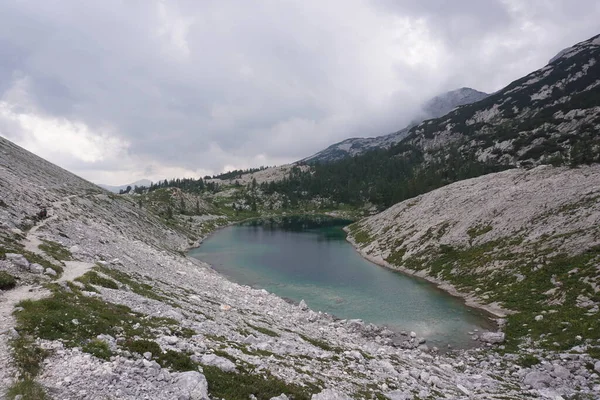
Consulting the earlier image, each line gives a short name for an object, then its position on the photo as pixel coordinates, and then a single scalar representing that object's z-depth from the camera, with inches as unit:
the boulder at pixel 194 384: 508.3
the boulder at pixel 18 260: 918.4
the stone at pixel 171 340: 680.9
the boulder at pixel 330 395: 643.1
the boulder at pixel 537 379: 1020.5
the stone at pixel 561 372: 1039.2
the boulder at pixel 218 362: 635.5
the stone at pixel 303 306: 1884.8
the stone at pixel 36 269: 937.0
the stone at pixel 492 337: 1437.0
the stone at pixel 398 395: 793.6
